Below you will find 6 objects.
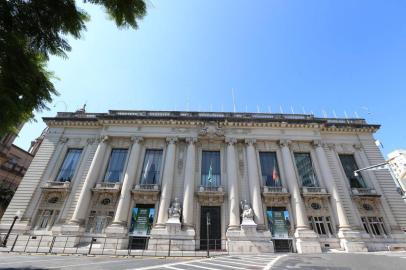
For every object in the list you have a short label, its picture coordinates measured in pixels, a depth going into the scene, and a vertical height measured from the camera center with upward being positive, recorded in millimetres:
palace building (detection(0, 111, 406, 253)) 19172 +5932
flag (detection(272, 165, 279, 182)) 21728 +6928
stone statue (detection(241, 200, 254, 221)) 19359 +3201
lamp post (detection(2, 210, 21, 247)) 17561 +1238
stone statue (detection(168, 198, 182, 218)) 19359 +3108
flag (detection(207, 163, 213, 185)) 21989 +6655
